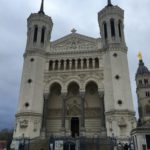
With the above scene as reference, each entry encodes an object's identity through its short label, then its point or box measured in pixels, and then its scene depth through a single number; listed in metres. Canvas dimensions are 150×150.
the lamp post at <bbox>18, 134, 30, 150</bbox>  19.42
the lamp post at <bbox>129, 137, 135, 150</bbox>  17.52
